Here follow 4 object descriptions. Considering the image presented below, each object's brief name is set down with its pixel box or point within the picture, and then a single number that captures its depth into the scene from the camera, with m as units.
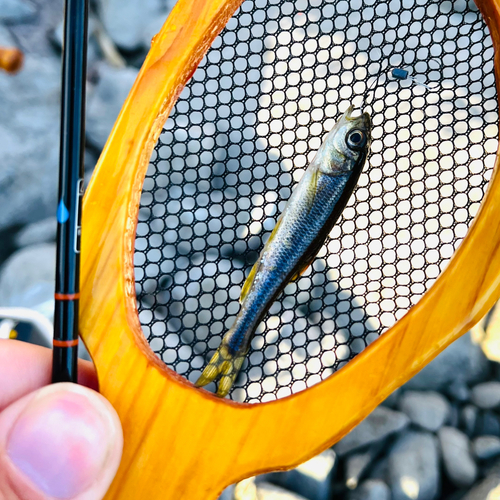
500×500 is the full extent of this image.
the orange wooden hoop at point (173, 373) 0.14
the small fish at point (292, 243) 0.16
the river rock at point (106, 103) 0.27
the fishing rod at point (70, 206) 0.14
